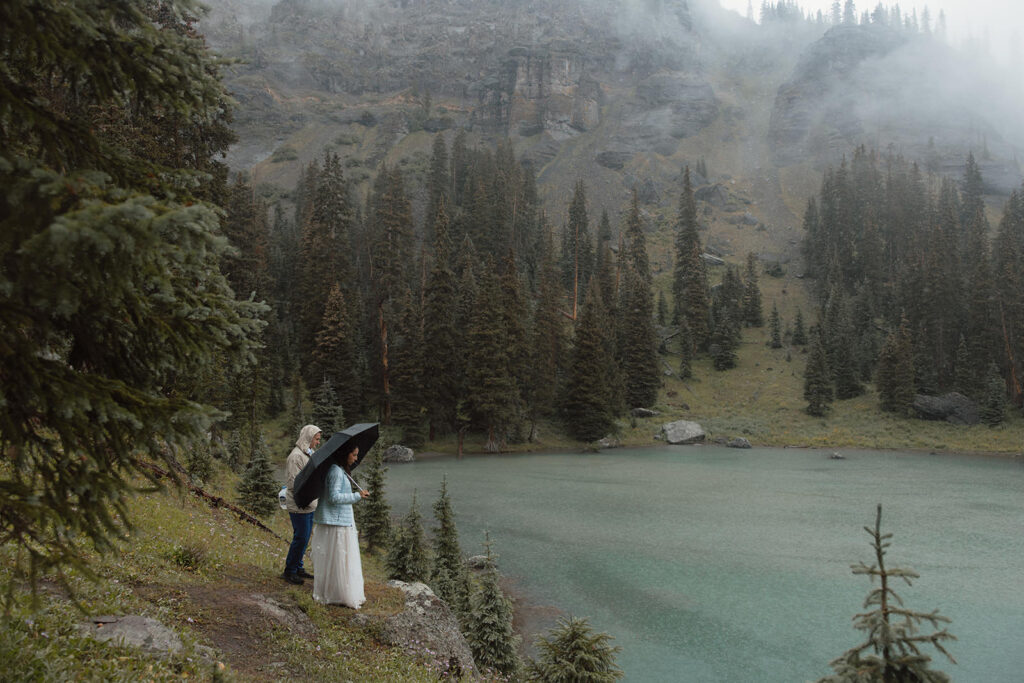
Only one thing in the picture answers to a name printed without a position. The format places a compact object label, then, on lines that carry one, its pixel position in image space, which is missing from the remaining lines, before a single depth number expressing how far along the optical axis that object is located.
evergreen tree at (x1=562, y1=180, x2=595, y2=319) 79.50
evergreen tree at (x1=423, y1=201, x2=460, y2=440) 51.19
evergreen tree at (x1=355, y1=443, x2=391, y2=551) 18.86
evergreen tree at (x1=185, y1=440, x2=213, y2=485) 15.88
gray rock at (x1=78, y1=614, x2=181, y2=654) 5.49
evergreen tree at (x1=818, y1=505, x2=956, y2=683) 4.76
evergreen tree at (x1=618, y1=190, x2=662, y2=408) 62.16
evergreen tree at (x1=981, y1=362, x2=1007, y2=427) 52.44
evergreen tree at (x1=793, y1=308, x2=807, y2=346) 76.00
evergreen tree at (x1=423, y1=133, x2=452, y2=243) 94.06
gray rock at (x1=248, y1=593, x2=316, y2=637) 7.40
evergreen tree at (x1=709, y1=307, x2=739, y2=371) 71.62
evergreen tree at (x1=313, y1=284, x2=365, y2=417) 49.06
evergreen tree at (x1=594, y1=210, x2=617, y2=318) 71.49
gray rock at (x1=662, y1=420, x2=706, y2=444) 53.72
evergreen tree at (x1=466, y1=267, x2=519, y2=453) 48.79
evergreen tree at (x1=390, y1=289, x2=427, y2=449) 49.12
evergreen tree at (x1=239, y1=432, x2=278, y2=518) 16.83
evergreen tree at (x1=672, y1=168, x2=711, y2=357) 74.81
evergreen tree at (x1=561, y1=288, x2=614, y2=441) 54.12
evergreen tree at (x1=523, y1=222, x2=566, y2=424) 53.59
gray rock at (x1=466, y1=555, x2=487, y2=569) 19.20
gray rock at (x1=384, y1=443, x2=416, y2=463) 44.53
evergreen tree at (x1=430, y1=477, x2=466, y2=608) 15.80
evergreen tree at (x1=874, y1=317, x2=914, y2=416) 57.16
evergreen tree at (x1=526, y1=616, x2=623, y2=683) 8.62
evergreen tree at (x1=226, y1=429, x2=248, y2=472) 25.23
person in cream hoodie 8.59
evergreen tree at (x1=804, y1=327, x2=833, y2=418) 59.38
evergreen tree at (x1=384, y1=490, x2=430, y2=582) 15.66
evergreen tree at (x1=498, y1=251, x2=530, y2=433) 51.56
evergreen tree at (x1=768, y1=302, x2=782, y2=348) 76.12
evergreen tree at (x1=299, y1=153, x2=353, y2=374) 54.25
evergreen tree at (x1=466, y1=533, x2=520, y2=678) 12.04
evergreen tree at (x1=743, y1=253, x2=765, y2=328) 81.94
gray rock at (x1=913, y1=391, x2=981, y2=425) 54.12
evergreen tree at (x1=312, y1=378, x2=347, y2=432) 34.84
